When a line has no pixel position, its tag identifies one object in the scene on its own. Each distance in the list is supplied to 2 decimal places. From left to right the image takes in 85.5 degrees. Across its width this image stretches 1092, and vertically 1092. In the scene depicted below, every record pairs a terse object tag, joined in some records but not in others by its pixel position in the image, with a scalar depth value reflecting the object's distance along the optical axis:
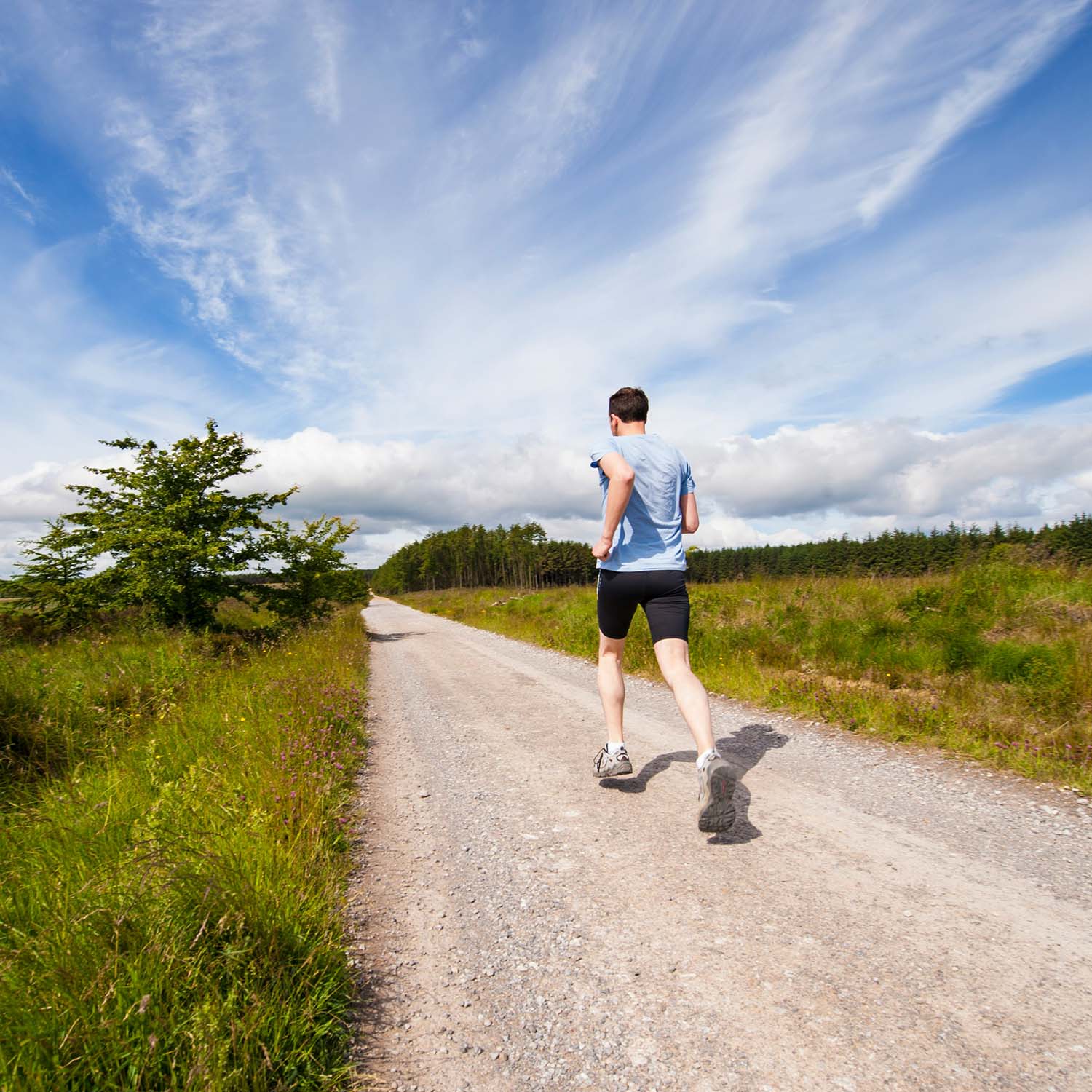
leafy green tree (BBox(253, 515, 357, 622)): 16.02
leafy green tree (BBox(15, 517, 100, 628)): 11.80
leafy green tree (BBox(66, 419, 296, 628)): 11.62
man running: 3.43
